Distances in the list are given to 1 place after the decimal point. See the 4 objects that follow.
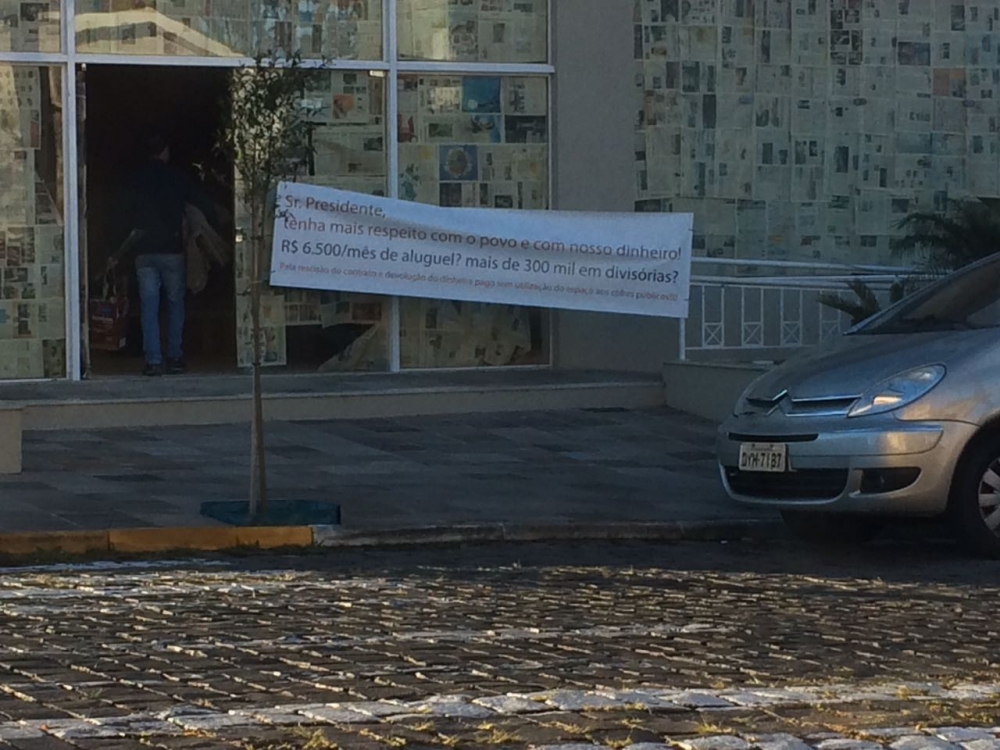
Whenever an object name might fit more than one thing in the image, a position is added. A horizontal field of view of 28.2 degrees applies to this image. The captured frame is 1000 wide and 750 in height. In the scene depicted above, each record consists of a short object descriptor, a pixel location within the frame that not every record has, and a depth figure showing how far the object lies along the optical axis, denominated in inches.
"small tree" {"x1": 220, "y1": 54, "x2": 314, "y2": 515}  405.1
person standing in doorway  593.0
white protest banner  596.4
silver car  373.1
